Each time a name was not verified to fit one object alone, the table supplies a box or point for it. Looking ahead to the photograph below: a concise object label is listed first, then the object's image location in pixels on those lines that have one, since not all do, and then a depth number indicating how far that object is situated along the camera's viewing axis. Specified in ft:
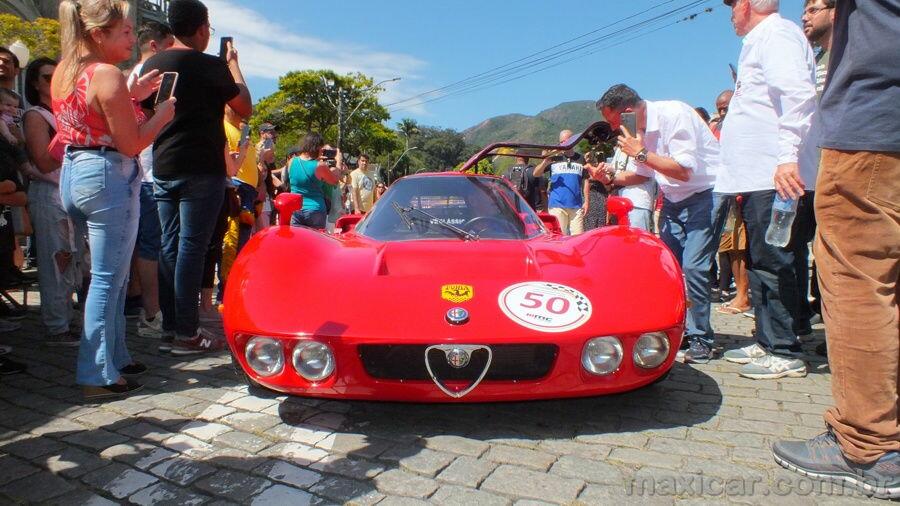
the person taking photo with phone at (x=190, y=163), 10.70
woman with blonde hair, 8.16
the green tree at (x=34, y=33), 42.70
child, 12.89
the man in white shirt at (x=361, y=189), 34.45
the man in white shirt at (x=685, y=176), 11.15
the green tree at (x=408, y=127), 315.99
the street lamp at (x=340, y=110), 114.42
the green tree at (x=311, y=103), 157.28
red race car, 6.81
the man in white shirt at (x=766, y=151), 9.54
